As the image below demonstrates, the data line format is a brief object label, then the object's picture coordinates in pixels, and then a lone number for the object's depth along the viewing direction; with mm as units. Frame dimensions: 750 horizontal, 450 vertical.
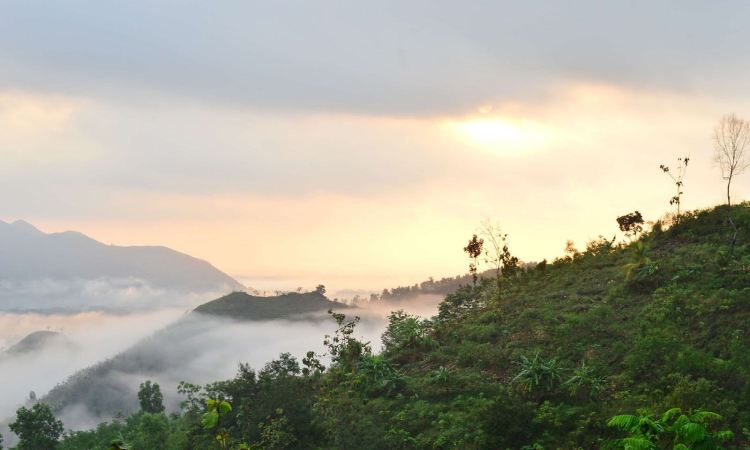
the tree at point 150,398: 89562
